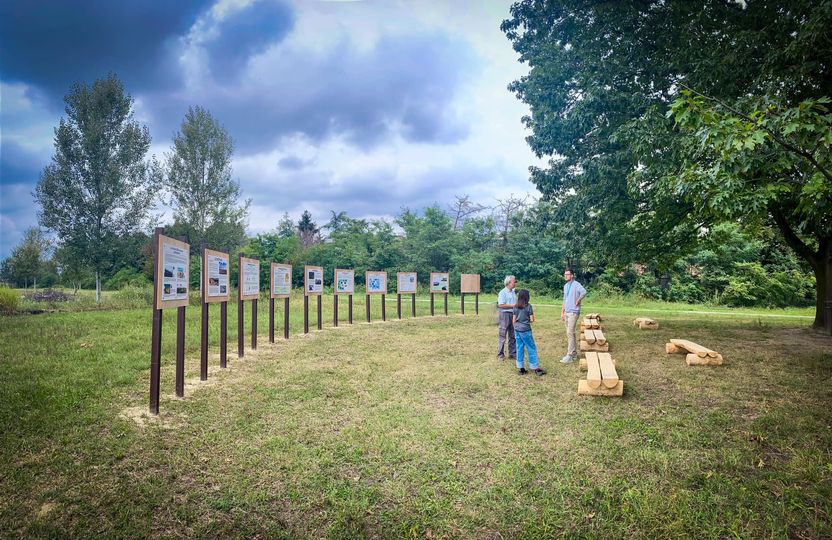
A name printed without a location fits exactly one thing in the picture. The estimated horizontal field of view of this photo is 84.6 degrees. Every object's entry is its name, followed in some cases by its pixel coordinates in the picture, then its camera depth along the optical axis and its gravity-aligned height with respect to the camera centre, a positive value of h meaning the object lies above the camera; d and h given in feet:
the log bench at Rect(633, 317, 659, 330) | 39.86 -3.81
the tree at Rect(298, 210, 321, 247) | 135.56 +17.54
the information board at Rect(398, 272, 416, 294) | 52.70 +0.14
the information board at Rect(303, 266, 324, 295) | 40.88 +0.40
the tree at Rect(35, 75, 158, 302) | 65.87 +16.41
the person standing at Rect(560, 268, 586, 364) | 26.76 -1.58
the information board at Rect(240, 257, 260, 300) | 29.25 +0.41
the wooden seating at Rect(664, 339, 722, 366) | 24.79 -4.20
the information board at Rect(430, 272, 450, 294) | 55.36 +0.10
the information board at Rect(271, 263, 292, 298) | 35.22 +0.37
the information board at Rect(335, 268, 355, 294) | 45.84 +0.30
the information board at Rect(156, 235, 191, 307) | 18.17 +0.59
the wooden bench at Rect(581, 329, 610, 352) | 28.55 -3.88
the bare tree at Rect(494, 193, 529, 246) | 105.09 +15.72
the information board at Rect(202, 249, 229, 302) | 23.60 +0.51
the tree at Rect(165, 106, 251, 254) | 85.61 +18.92
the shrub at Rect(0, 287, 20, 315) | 46.06 -1.31
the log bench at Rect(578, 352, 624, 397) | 19.36 -4.34
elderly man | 27.94 -1.72
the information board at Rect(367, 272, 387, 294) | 50.24 +0.17
